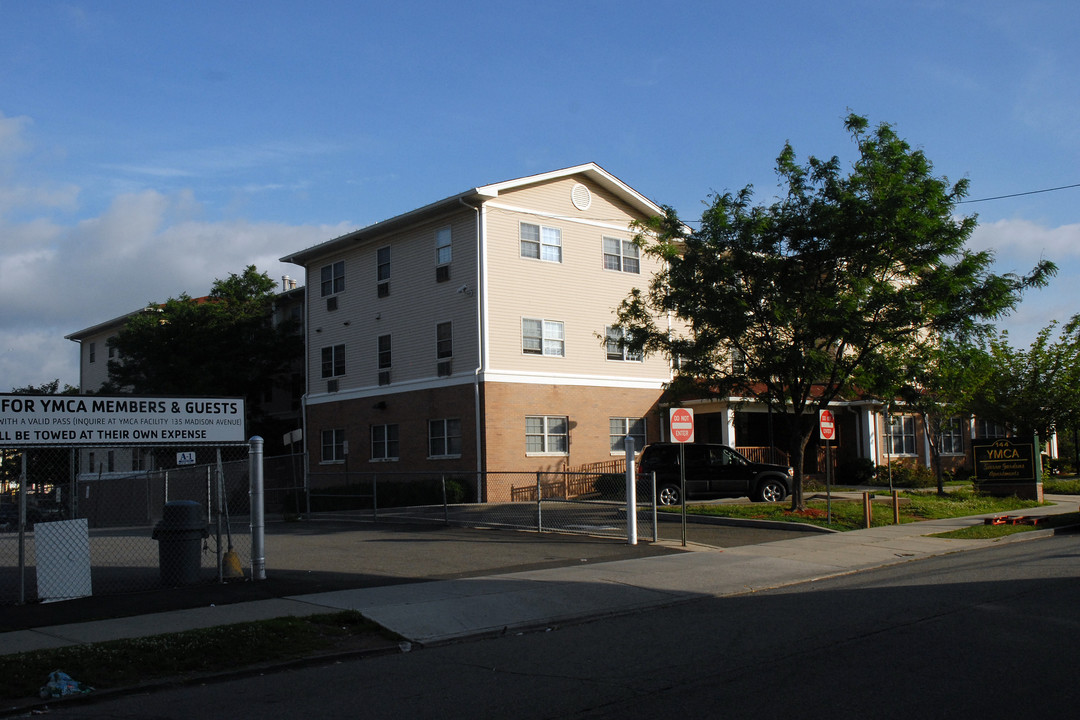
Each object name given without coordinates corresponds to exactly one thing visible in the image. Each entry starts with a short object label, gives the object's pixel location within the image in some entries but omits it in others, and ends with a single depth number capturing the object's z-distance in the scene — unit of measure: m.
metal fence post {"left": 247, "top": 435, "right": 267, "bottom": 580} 12.56
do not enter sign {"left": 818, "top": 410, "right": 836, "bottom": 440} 19.70
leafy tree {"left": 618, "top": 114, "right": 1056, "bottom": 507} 19.67
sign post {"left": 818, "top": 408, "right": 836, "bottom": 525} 19.69
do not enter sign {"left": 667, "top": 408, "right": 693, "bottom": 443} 16.64
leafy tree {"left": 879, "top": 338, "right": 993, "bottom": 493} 20.09
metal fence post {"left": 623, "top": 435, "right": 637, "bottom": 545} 17.08
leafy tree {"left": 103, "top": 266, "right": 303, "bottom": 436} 37.88
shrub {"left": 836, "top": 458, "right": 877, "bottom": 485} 33.75
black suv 25.78
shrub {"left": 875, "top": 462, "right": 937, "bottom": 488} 33.06
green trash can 12.26
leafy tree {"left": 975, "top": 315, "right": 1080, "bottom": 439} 33.19
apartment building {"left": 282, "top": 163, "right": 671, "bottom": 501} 29.11
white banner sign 11.13
